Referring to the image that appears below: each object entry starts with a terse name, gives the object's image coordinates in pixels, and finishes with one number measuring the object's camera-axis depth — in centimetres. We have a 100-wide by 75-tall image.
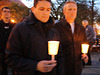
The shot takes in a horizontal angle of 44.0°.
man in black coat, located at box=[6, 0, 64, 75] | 140
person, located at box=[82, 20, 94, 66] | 568
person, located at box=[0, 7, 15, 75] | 309
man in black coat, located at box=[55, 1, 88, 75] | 222
